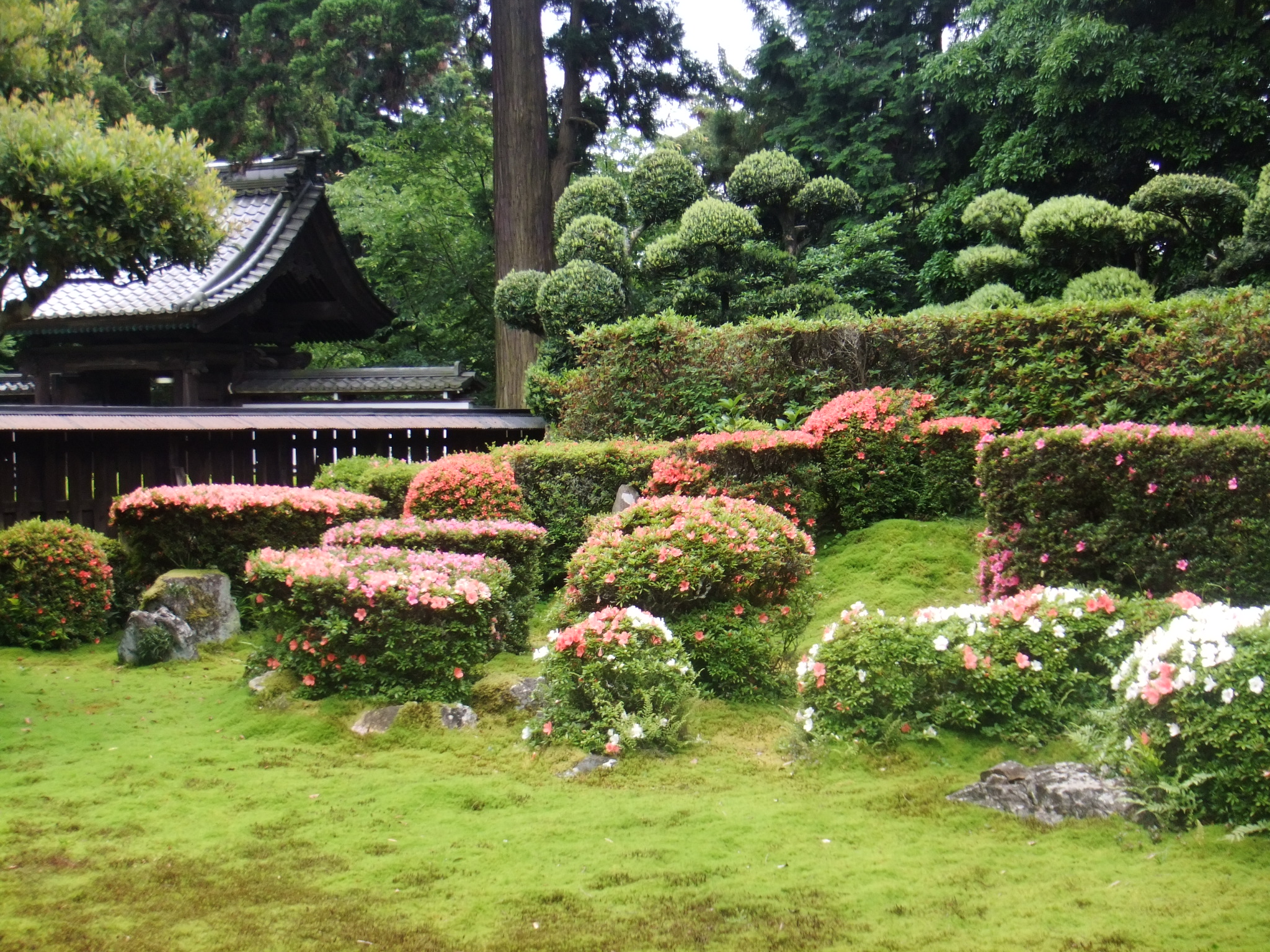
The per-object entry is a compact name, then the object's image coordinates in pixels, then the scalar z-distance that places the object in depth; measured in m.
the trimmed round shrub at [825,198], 16.50
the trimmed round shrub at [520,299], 15.85
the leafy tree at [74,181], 6.02
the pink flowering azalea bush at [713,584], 6.20
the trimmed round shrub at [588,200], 16.77
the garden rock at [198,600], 8.12
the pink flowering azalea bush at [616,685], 5.39
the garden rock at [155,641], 7.81
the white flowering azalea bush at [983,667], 4.96
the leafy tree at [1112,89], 16.05
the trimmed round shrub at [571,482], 9.79
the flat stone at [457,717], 5.89
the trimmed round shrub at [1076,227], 14.34
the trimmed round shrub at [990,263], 15.78
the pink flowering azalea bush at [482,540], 7.36
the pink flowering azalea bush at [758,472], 9.12
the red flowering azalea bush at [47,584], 8.24
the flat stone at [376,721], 5.84
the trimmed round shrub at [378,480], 10.37
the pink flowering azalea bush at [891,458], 9.49
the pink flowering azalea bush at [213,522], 8.55
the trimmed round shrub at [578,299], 14.57
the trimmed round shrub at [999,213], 16.00
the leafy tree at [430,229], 21.61
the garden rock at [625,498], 9.45
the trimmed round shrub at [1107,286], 13.03
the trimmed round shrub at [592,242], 15.63
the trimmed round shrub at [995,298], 13.95
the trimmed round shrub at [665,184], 16.48
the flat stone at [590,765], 5.14
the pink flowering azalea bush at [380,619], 5.98
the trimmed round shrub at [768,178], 16.30
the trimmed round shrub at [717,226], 14.84
